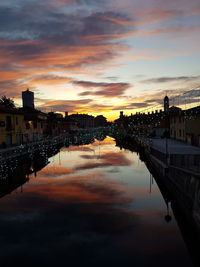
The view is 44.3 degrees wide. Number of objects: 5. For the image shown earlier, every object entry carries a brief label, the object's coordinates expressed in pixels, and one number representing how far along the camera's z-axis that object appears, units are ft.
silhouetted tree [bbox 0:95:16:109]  343.69
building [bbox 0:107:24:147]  170.30
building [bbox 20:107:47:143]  225.62
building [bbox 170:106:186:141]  165.17
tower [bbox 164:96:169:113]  326.65
